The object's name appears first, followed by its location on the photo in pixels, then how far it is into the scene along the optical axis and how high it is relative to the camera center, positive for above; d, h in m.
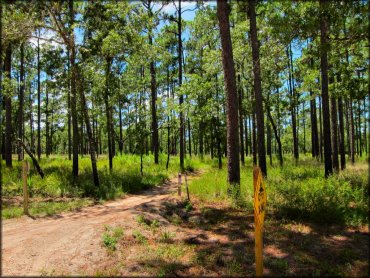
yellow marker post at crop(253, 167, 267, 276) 4.23 -0.85
